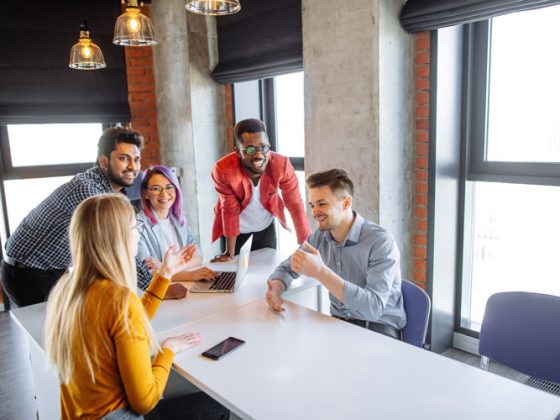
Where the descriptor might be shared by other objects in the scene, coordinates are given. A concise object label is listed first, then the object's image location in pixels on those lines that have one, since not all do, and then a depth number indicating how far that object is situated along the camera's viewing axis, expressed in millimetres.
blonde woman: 1311
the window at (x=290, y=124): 3926
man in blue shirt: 1842
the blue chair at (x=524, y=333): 1686
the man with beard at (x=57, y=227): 2197
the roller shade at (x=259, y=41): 3412
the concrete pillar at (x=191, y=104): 4203
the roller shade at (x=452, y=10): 2201
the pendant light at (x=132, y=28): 2467
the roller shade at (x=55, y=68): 3896
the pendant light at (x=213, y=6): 2064
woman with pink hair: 2428
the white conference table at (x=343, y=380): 1280
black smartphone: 1616
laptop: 2209
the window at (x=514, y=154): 2572
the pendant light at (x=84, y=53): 3137
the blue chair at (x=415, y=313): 1920
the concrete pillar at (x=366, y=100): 2637
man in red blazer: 2785
